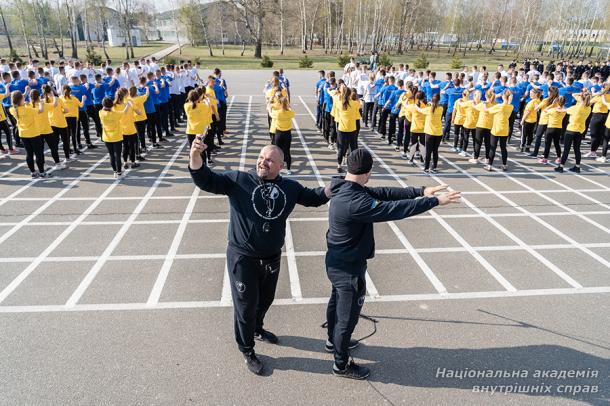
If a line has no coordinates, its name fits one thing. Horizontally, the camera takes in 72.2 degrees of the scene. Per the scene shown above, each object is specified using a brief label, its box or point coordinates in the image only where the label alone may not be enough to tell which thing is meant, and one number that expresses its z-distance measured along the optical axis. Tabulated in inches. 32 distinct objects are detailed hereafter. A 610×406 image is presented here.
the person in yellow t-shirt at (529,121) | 477.4
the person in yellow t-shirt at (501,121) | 394.9
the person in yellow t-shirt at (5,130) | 455.9
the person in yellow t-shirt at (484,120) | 423.2
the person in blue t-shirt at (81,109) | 478.0
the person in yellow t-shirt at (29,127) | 365.1
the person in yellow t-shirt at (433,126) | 384.8
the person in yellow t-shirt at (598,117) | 471.5
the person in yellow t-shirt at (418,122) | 414.2
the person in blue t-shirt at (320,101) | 576.7
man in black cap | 139.3
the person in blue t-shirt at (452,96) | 517.7
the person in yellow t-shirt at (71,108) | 438.9
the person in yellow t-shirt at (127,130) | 384.5
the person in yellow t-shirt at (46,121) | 378.6
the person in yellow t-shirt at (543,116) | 427.5
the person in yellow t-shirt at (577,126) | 410.3
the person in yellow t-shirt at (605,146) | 474.3
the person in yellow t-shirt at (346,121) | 393.4
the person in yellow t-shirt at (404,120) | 443.4
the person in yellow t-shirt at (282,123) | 383.6
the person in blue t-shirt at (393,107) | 513.9
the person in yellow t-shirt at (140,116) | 417.7
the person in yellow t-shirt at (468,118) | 436.1
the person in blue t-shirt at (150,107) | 471.8
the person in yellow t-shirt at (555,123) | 419.8
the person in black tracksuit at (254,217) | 150.9
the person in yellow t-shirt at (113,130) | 369.4
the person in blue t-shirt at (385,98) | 540.4
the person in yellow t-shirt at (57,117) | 412.8
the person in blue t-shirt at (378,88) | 581.8
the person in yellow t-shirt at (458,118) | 464.0
